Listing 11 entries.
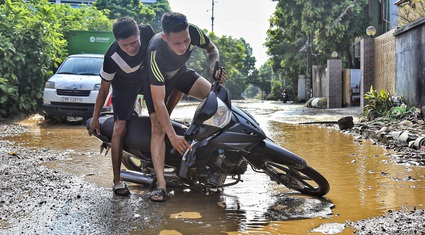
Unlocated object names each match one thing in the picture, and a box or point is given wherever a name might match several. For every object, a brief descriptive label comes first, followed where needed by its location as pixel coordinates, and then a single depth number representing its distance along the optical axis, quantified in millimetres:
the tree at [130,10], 47656
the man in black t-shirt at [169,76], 3764
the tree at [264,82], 73594
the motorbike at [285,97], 35475
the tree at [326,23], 23938
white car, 10844
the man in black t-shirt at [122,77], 4094
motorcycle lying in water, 3545
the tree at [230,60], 47750
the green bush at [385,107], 9664
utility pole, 58909
